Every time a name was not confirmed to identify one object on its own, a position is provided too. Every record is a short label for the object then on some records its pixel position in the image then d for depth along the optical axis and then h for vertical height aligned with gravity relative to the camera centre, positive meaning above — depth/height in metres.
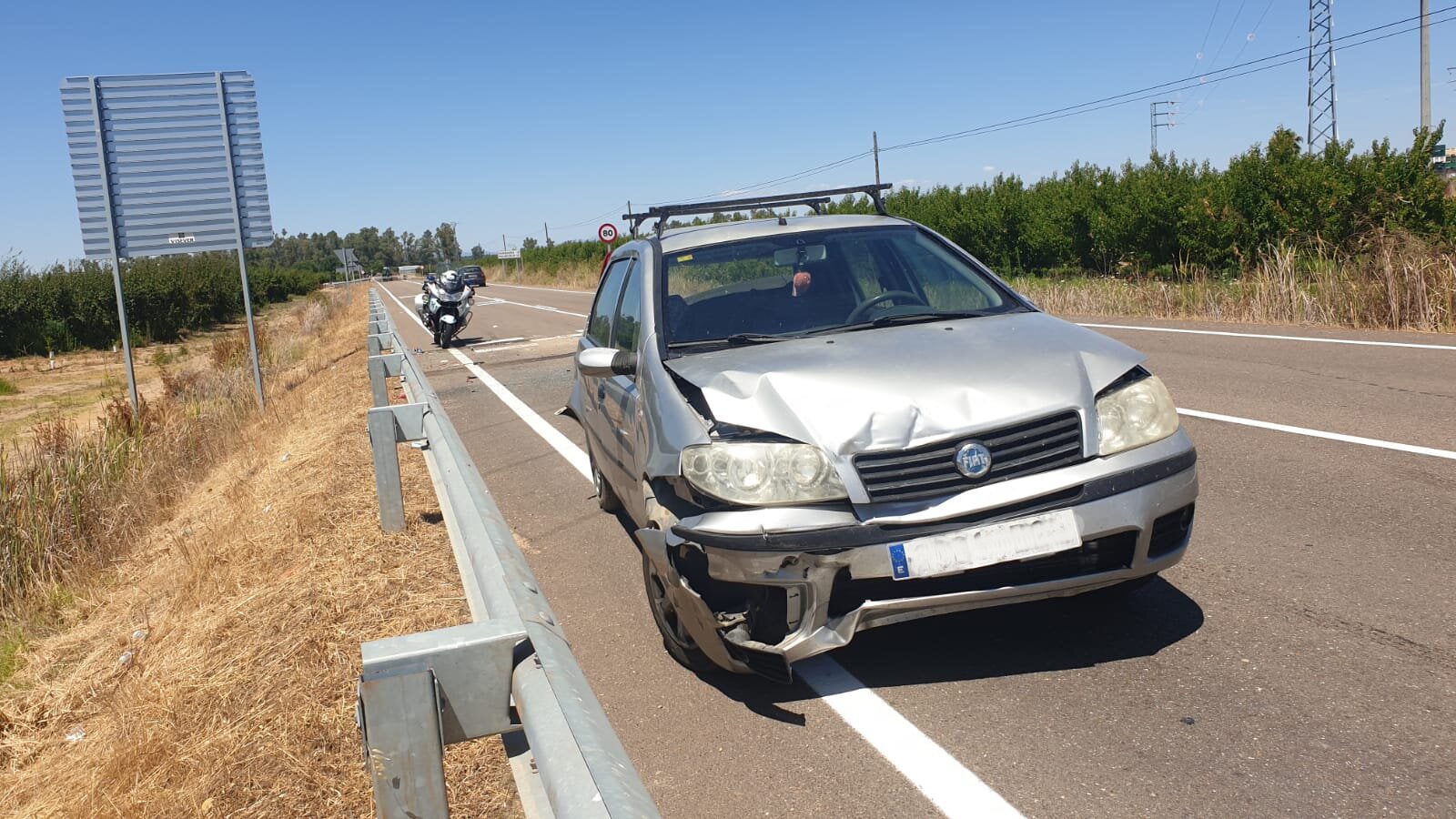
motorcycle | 21.02 -0.19
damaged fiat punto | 3.39 -0.70
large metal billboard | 14.44 +2.14
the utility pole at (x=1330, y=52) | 43.97 +7.47
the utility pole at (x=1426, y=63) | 28.20 +4.36
